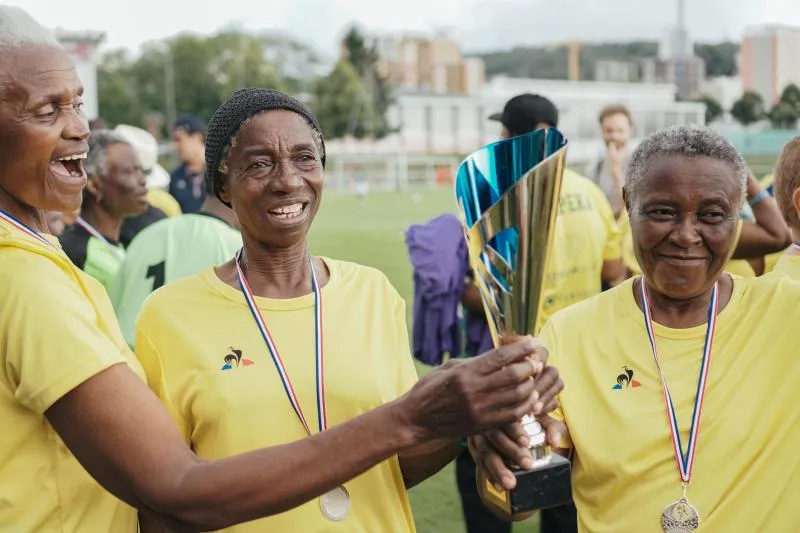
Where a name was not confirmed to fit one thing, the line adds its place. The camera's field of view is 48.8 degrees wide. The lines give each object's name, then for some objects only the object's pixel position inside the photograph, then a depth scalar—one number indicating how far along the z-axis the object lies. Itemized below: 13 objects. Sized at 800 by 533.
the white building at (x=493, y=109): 65.50
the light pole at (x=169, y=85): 75.44
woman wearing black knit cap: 2.25
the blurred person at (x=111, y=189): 5.17
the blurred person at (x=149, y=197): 6.01
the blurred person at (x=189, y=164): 8.09
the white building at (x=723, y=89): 77.67
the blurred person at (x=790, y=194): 3.04
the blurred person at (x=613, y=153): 6.65
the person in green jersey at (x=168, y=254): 3.83
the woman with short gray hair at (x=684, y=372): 2.21
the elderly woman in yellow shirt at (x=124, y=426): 1.58
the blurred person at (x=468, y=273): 4.58
